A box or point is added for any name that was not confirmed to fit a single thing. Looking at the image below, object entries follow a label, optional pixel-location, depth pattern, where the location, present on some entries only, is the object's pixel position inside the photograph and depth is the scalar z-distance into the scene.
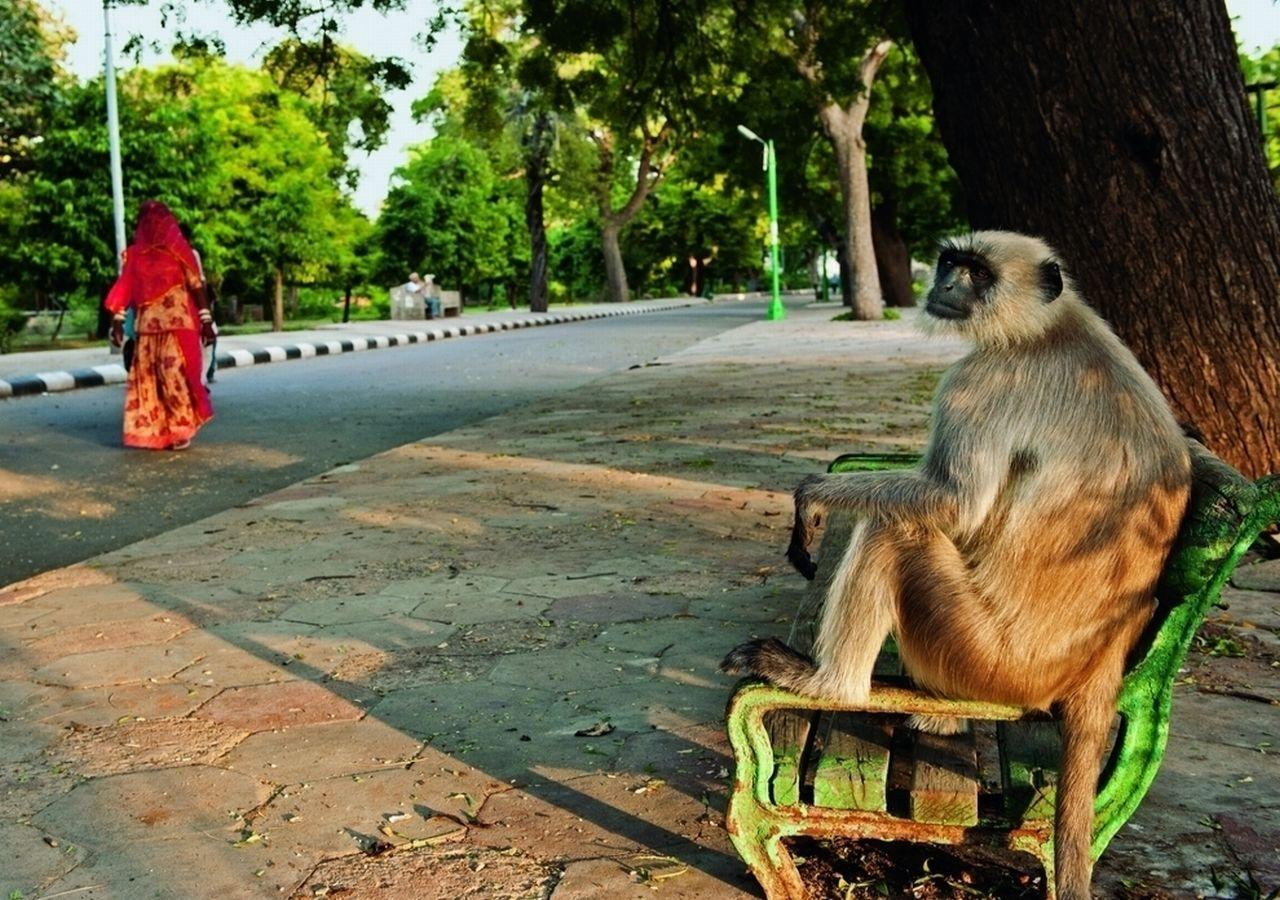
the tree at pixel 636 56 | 12.82
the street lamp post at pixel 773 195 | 32.03
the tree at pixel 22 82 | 30.05
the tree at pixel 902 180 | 32.66
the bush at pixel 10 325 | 25.38
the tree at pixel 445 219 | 45.06
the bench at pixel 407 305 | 38.97
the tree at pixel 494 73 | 14.70
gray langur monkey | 2.72
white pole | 23.10
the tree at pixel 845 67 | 14.02
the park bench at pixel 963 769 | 2.67
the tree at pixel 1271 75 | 29.38
